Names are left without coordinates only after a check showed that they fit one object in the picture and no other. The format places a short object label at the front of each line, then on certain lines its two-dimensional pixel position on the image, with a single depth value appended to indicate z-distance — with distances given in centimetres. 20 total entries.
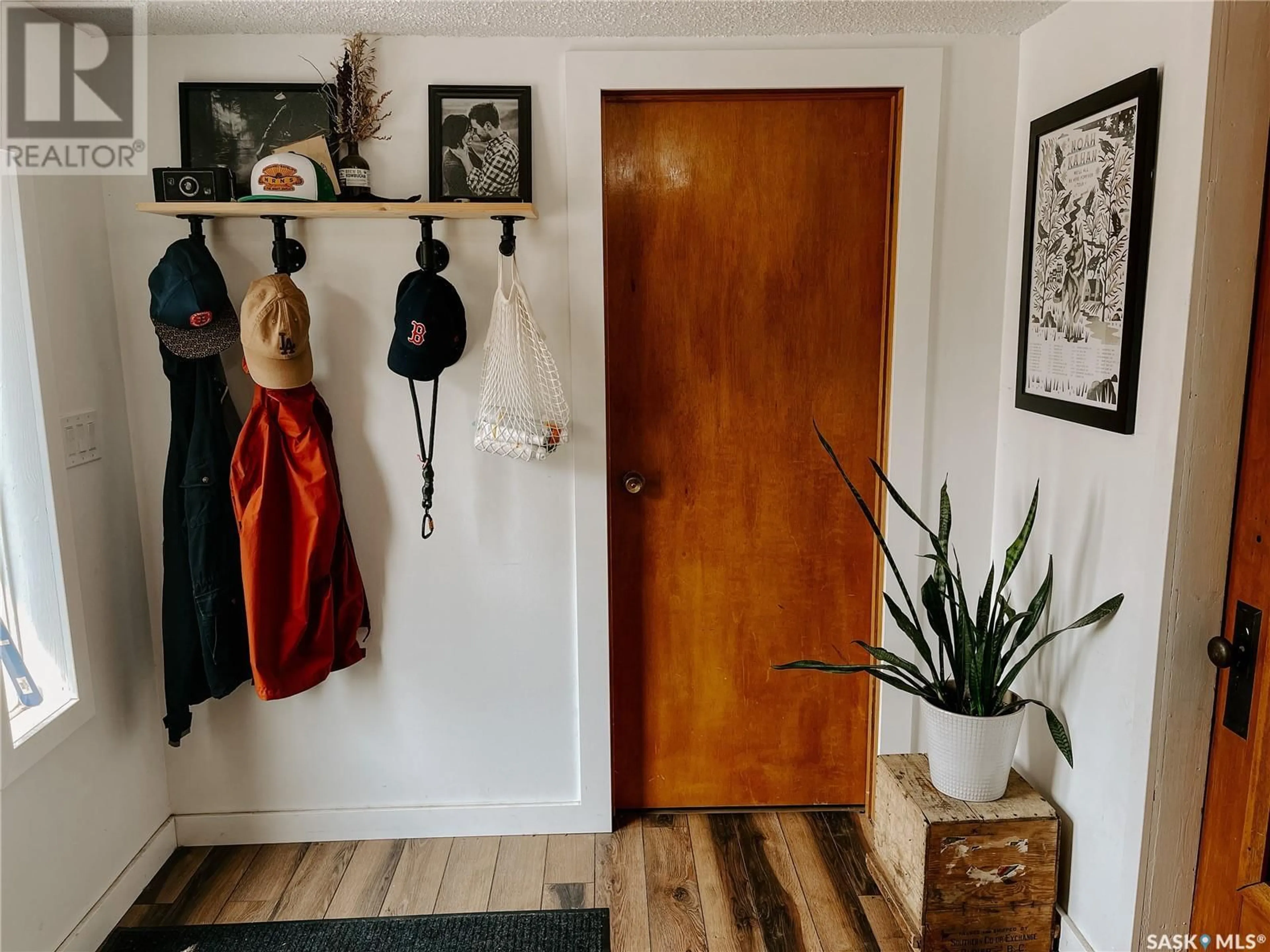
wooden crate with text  193
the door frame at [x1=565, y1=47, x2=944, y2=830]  216
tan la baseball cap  204
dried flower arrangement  210
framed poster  167
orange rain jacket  214
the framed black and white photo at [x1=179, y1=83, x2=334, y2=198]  213
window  185
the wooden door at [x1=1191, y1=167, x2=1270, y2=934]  151
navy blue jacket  216
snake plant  193
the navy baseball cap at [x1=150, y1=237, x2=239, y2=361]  206
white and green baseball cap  200
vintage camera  201
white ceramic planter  195
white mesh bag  212
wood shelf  198
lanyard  226
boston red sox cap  206
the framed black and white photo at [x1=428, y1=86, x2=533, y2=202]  216
